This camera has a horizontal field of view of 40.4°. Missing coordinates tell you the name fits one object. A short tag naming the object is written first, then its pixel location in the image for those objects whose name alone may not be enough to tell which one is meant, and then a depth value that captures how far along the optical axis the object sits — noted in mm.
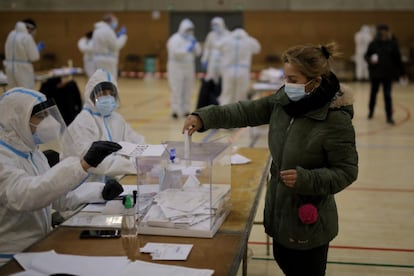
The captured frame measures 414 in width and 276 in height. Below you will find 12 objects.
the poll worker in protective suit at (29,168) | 2549
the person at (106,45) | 11750
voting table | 2305
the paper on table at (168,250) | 2354
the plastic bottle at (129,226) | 2648
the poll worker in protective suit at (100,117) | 4125
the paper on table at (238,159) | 4234
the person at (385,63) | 10594
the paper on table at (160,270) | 2189
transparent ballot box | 2629
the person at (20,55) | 10047
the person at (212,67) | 10938
